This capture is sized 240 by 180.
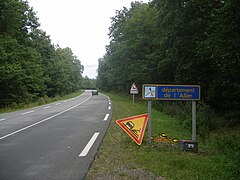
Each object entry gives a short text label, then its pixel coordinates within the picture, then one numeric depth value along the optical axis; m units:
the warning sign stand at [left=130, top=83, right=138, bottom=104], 28.31
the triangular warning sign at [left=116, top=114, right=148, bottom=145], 7.65
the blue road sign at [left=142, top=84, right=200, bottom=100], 7.45
